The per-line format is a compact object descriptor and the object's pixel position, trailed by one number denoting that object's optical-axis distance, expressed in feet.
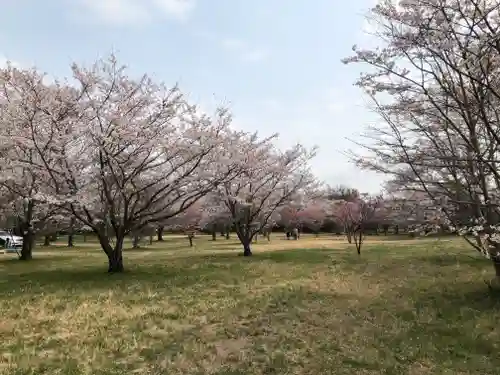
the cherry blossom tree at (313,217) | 168.91
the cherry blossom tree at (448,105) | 21.42
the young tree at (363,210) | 89.17
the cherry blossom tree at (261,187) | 73.40
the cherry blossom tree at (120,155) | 44.60
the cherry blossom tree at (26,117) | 42.16
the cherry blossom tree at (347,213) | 96.12
